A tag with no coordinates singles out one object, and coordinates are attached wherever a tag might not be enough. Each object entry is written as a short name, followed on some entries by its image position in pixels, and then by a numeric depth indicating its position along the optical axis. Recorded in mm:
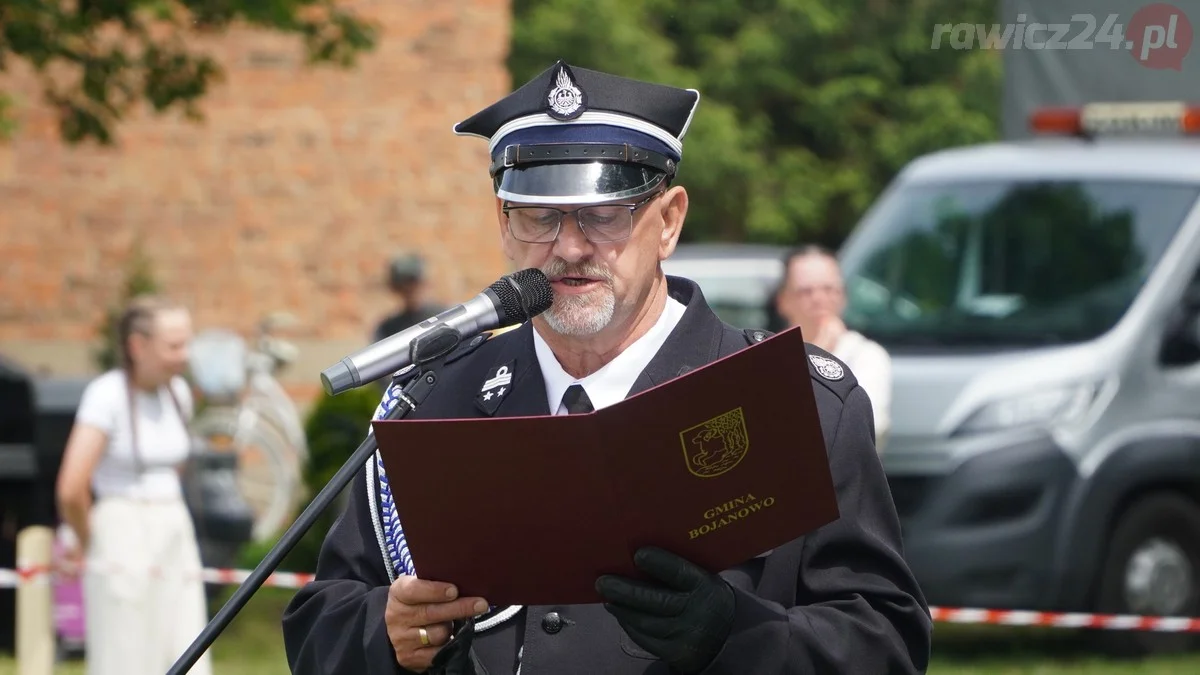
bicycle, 28516
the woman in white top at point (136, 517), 15648
